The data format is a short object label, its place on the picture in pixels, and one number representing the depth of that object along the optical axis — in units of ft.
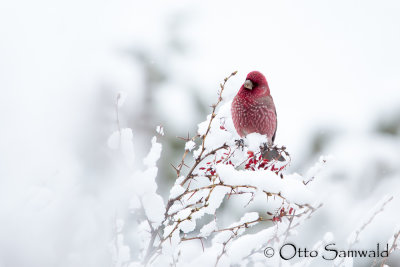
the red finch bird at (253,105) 24.72
